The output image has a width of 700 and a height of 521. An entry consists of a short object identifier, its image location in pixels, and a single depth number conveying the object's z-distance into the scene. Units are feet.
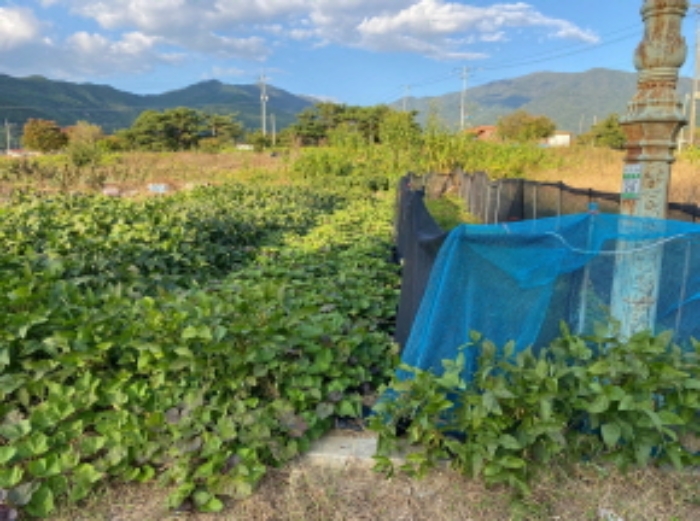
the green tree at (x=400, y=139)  84.23
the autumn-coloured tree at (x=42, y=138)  195.42
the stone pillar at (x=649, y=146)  8.30
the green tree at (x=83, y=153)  84.17
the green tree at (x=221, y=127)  225.56
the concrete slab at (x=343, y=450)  8.29
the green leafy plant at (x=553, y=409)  7.36
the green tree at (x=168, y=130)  207.92
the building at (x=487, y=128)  260.42
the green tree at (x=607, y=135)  188.55
